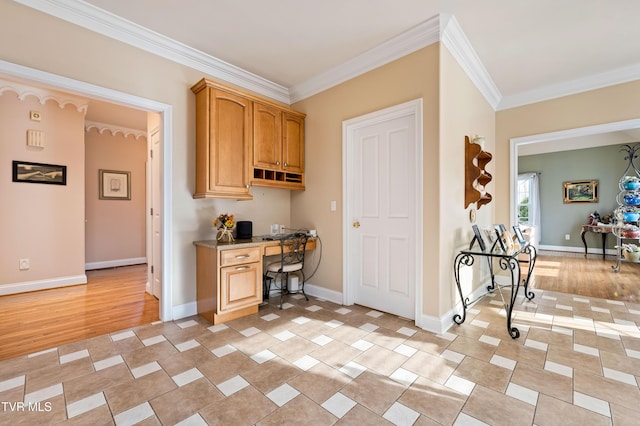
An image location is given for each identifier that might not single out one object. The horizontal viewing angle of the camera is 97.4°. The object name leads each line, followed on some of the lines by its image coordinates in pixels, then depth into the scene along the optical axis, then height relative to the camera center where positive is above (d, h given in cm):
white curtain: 808 +26
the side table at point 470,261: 258 -53
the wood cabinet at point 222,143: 302 +77
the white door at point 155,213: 358 -3
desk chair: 342 -53
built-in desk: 287 -71
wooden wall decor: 326 +47
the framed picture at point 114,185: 571 +55
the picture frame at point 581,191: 726 +53
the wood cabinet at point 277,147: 348 +84
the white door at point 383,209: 295 +2
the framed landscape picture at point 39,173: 404 +57
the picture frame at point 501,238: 297 -29
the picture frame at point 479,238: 279 -27
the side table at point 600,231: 660 -48
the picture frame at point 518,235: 342 -31
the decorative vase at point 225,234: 317 -26
